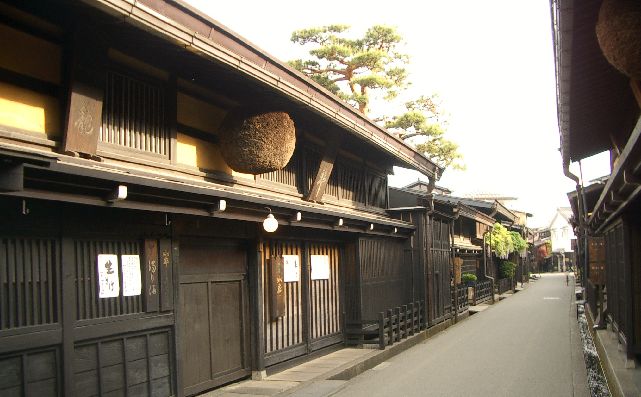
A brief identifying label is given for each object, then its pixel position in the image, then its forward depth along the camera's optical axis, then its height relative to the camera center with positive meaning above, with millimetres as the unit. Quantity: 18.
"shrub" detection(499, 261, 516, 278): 47484 -3196
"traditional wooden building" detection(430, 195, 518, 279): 35094 +1008
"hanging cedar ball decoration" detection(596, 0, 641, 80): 5688 +1782
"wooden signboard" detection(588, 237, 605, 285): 16812 -974
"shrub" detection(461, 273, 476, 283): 33750 -2687
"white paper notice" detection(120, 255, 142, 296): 8469 -495
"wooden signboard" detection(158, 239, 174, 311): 9141 -561
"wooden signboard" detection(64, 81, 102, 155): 7391 +1486
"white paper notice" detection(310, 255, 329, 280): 15094 -830
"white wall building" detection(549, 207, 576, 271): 119175 -1234
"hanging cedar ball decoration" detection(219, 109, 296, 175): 10562 +1663
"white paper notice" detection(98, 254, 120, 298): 8047 -472
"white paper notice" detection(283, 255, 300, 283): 13688 -757
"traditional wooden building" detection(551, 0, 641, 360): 5914 +1783
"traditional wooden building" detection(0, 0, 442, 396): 6938 +520
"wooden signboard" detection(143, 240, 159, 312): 8836 -533
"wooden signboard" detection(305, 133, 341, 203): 14422 +1490
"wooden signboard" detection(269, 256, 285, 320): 12711 -1105
